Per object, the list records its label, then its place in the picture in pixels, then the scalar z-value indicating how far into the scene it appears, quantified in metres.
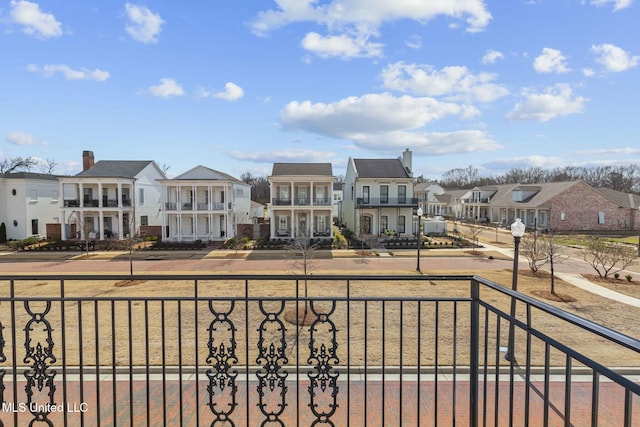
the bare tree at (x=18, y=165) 48.09
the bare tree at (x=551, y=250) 13.18
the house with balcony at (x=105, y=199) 28.62
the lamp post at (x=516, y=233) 9.15
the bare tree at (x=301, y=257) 10.91
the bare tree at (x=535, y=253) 16.08
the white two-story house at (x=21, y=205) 29.36
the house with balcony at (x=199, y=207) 29.09
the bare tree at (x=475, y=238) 27.41
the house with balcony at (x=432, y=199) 60.66
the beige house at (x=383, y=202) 31.39
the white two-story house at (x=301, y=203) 29.00
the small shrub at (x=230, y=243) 26.53
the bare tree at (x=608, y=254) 15.70
